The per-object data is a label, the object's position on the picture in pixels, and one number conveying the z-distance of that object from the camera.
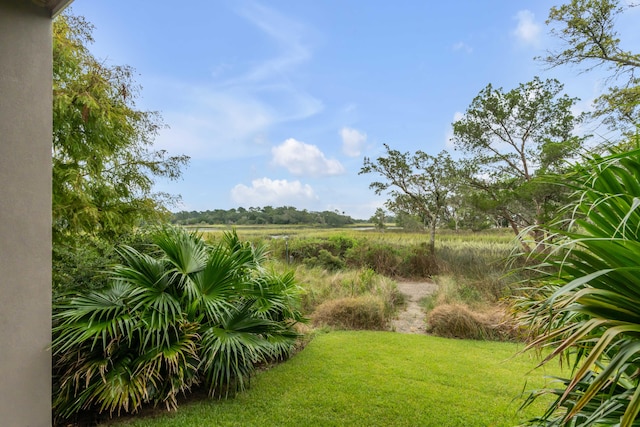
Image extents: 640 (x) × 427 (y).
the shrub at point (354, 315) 5.35
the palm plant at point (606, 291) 0.74
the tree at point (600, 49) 6.82
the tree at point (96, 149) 3.54
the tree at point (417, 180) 10.96
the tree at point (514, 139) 9.30
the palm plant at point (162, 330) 2.41
